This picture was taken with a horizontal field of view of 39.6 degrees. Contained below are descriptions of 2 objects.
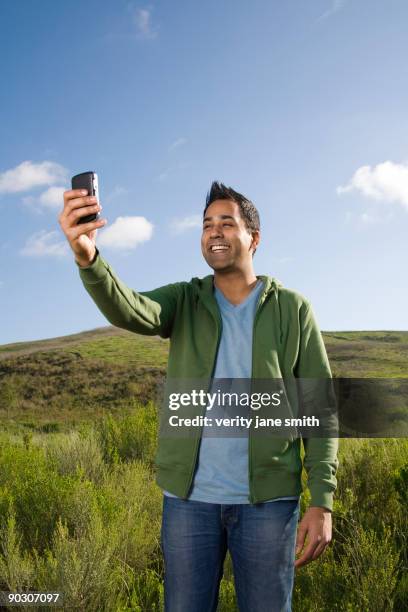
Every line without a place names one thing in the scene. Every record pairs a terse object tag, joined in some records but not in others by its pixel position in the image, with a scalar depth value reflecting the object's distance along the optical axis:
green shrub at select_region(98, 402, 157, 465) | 7.84
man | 2.11
